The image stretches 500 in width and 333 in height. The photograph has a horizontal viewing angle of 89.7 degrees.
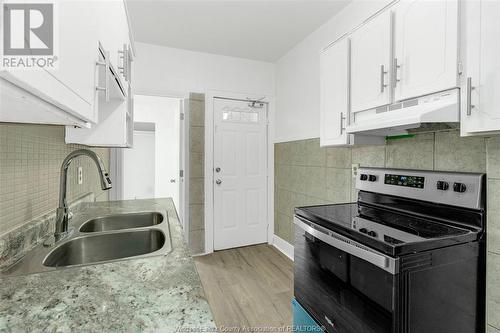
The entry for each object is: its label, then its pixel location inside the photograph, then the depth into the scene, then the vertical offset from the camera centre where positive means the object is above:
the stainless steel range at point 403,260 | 0.97 -0.43
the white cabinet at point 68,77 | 0.43 +0.19
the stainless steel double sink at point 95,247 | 0.90 -0.36
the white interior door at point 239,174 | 3.31 -0.16
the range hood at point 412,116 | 1.09 +0.24
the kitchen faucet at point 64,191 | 1.08 -0.13
